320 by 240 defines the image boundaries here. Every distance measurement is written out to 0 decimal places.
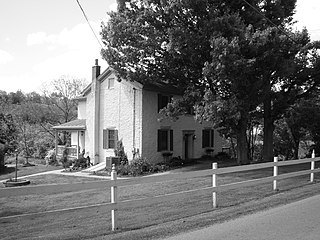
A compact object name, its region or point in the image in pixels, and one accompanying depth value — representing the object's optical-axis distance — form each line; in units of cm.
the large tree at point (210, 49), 1789
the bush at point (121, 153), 2438
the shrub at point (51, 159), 3042
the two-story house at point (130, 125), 2442
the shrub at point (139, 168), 2169
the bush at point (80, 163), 2609
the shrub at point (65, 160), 2681
